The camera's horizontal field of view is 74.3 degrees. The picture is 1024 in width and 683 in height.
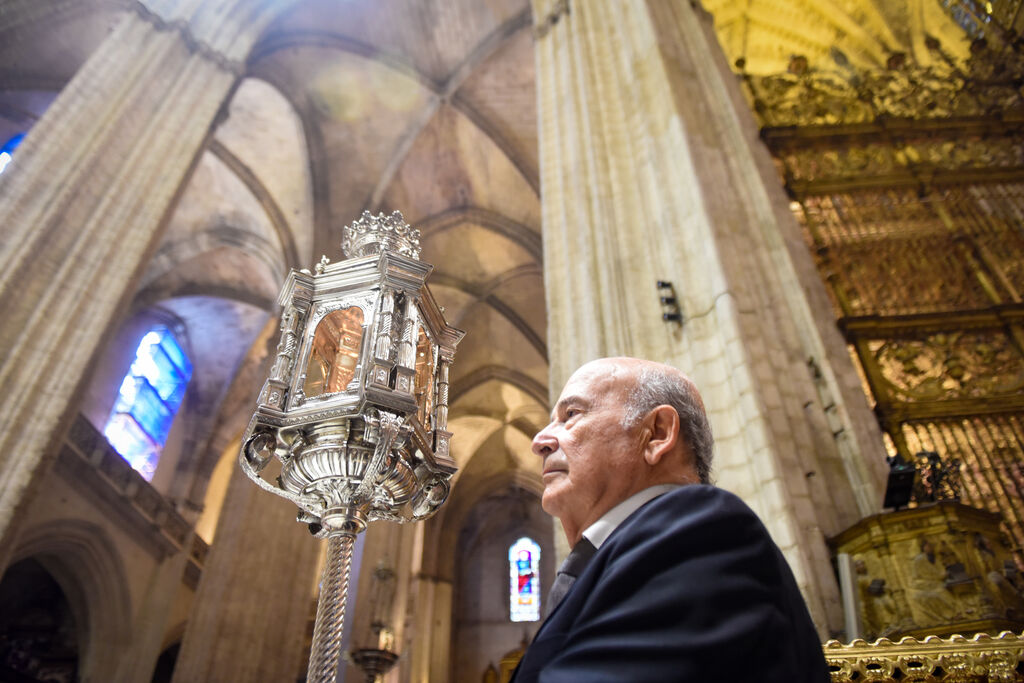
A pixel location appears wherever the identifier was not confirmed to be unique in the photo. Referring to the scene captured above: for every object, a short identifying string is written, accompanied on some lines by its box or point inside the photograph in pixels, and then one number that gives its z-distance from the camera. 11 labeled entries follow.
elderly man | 0.70
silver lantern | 2.17
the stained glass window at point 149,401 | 12.33
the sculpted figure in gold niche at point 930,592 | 2.65
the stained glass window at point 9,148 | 10.26
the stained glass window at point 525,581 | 19.64
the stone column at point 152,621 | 10.60
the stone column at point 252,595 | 8.20
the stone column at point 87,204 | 5.20
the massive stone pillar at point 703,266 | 3.06
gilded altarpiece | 4.46
